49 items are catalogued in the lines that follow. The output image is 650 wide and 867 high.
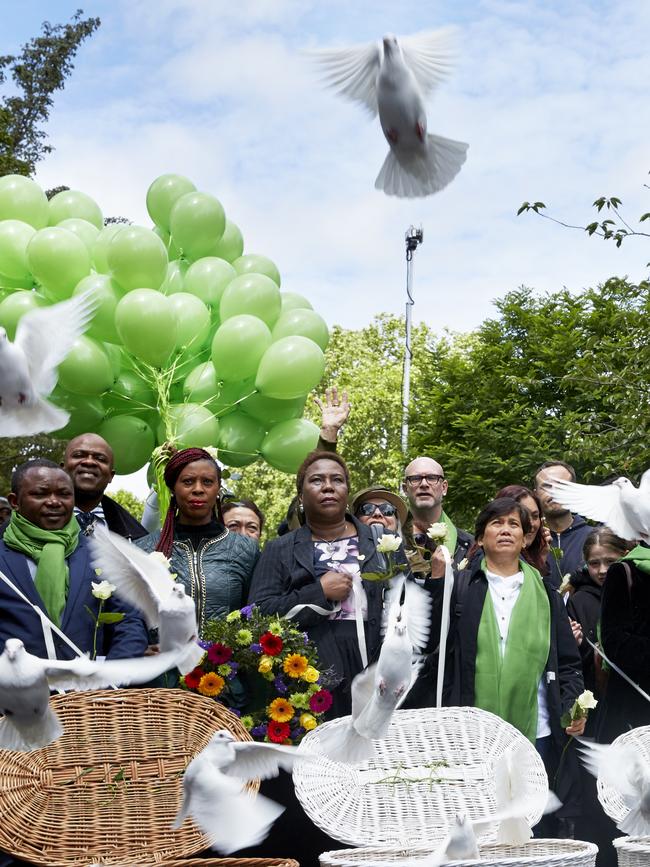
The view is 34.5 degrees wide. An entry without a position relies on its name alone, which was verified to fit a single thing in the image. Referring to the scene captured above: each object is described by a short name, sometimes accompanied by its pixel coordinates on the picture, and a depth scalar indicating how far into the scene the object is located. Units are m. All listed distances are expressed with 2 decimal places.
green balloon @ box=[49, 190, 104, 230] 7.03
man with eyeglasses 4.60
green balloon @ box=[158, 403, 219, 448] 5.88
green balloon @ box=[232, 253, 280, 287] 7.10
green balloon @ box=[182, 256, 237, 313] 6.55
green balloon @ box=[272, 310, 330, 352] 6.57
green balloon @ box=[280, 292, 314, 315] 7.14
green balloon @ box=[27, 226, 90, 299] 6.01
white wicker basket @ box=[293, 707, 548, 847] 2.92
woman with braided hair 3.79
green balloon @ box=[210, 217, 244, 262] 7.19
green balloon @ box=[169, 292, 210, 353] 6.17
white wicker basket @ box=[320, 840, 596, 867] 2.37
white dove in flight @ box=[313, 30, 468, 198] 3.16
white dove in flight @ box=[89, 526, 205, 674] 2.96
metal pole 11.09
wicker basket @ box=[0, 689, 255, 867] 2.74
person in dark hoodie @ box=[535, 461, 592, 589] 4.75
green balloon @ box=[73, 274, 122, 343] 5.97
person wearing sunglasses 4.59
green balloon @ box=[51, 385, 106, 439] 6.00
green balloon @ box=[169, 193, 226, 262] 6.70
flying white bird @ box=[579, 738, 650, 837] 2.75
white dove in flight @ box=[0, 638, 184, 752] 2.63
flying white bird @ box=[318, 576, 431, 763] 2.83
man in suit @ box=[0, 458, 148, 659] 3.41
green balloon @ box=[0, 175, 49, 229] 6.67
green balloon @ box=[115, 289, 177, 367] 5.73
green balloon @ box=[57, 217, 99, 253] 6.49
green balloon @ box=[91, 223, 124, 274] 6.27
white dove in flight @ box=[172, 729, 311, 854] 2.52
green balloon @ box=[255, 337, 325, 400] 6.05
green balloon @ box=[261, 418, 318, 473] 6.42
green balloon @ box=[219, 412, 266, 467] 6.46
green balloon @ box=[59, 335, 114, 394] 5.80
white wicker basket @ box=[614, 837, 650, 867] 2.57
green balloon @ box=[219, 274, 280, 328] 6.37
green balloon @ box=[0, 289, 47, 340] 5.94
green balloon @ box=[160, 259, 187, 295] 6.59
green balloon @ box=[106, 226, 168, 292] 5.99
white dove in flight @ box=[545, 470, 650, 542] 3.46
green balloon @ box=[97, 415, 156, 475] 6.14
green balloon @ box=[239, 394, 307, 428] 6.37
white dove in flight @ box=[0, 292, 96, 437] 3.11
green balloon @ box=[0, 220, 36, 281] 6.27
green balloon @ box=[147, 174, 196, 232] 7.04
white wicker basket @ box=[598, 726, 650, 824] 2.91
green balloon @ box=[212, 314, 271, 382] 6.08
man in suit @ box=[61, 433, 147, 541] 4.34
